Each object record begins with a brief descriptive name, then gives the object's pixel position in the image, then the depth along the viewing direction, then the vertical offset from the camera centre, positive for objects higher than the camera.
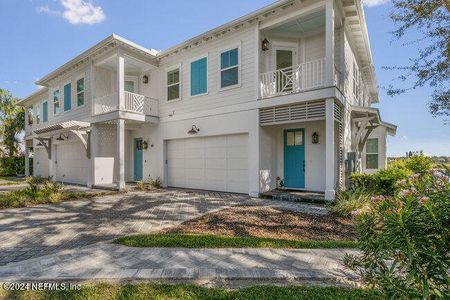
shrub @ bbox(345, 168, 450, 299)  1.54 -0.63
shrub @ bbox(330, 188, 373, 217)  6.31 -1.37
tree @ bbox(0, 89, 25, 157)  23.16 +2.92
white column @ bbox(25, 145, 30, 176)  19.66 -0.77
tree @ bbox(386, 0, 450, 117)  8.10 +3.99
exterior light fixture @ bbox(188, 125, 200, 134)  10.85 +0.99
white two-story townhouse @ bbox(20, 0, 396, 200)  8.61 +1.93
